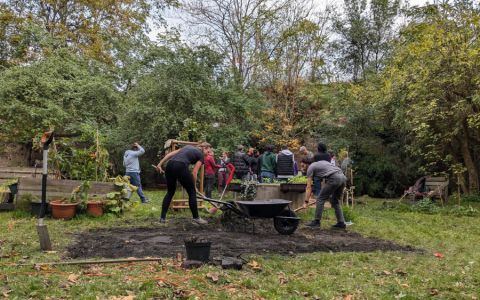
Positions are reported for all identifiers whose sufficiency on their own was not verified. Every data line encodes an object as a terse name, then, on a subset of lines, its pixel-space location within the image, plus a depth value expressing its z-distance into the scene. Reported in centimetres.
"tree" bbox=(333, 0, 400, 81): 2412
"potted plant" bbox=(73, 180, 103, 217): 841
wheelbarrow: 693
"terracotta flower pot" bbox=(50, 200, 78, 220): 816
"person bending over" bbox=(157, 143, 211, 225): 750
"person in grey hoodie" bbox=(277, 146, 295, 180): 1202
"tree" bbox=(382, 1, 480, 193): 1202
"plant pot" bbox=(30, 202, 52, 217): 844
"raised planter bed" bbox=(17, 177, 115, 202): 864
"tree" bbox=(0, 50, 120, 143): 1562
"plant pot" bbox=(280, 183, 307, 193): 966
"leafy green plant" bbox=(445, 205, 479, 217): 1116
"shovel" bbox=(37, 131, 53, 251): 548
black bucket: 483
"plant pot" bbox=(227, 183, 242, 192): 1005
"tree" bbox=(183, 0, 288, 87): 2112
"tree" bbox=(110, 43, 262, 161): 1605
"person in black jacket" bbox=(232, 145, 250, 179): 1262
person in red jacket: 1066
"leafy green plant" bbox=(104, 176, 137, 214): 875
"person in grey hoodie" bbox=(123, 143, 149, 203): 1124
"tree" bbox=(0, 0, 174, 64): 2107
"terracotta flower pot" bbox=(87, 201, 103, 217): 848
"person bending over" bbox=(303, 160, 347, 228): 805
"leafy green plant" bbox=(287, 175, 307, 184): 1013
